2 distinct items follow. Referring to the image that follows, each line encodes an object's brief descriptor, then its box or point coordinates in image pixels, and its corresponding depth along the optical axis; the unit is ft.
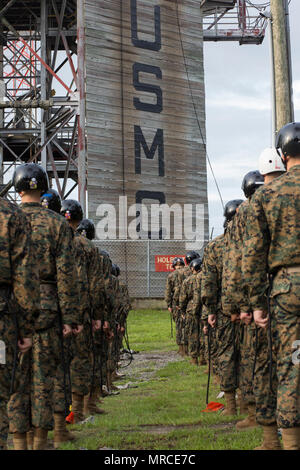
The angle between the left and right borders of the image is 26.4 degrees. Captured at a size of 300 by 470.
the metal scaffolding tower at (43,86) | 81.82
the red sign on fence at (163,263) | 86.17
